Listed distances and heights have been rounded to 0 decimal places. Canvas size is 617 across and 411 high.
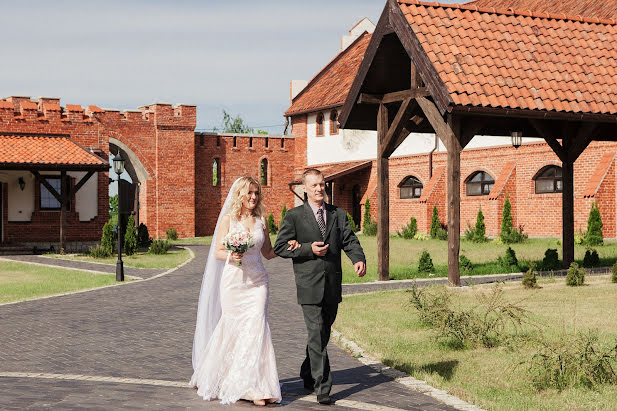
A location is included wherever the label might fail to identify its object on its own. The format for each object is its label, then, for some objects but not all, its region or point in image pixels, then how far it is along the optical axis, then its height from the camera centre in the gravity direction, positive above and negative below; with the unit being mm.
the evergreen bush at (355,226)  37347 -175
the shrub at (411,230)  33094 -303
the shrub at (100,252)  25594 -886
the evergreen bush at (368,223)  35531 -12
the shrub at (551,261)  17703 -854
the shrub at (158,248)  27594 -825
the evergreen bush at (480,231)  28938 -311
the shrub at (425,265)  17734 -924
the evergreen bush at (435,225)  31906 -99
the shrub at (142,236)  29547 -447
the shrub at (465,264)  17797 -919
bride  6797 -833
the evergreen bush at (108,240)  25703 -512
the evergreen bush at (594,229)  24719 -221
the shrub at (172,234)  39188 -527
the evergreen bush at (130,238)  26088 -466
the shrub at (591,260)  17828 -837
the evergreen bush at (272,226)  40469 -140
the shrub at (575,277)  14039 -949
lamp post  19020 +1395
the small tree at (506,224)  27828 -65
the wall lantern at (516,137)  17859 +1870
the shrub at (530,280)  13852 -986
